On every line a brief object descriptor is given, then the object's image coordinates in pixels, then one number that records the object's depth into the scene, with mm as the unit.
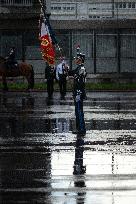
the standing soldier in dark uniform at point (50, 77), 43656
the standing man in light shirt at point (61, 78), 44366
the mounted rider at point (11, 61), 51500
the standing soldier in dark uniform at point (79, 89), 22562
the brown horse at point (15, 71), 50656
